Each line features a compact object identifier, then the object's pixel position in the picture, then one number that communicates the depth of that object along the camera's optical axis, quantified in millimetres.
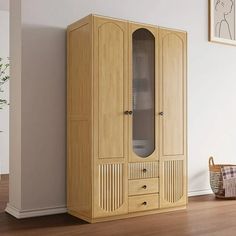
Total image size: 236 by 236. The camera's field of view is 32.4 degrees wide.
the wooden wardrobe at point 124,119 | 3229
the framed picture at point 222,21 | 4629
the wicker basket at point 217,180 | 4207
